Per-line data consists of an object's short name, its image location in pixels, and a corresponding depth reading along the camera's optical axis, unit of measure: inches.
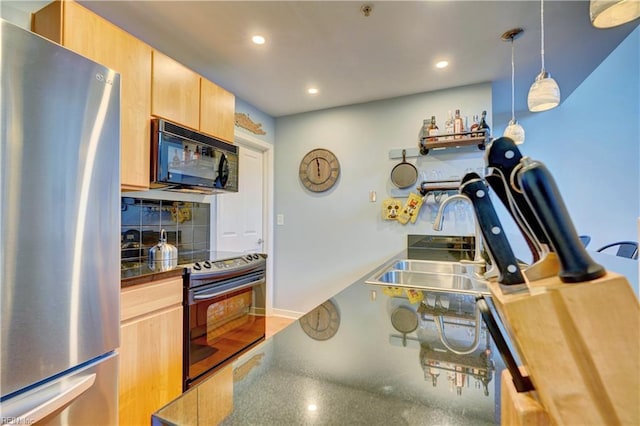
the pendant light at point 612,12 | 39.3
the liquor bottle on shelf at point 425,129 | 108.3
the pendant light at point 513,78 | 74.1
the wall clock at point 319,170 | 127.4
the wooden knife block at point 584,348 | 12.1
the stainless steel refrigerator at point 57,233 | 36.4
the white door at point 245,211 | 113.8
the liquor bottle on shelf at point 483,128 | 96.8
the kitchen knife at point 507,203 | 17.1
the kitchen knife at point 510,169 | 15.4
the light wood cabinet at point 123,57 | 54.2
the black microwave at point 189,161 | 69.5
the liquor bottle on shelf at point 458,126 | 99.9
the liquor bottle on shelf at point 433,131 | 103.5
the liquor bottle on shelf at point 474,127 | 97.4
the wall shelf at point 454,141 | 97.5
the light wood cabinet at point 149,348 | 54.3
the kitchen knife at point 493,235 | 15.2
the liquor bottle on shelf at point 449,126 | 101.6
